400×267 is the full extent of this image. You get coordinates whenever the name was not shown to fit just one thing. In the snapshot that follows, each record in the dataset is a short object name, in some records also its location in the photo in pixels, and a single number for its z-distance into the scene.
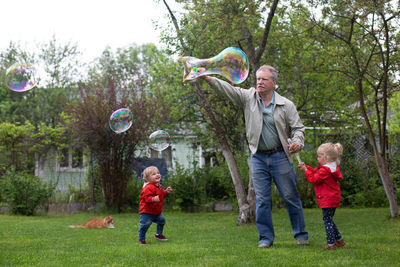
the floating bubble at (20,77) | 7.93
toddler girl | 4.73
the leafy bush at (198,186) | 12.27
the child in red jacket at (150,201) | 5.85
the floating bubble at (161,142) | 9.13
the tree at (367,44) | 7.44
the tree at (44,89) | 25.64
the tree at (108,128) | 11.50
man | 4.89
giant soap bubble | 5.20
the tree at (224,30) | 7.71
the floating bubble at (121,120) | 8.55
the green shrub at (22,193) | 11.38
